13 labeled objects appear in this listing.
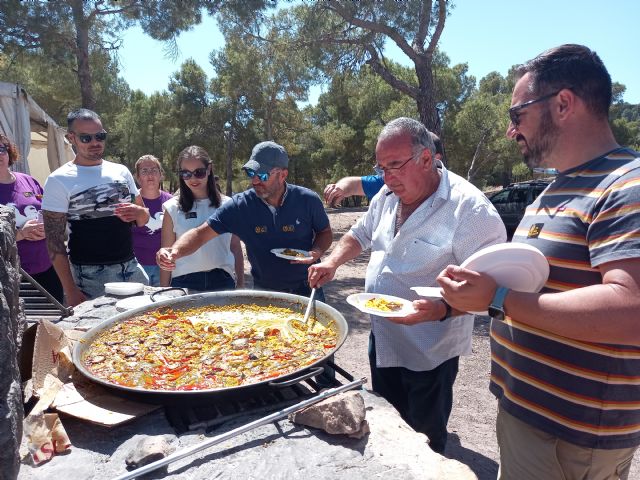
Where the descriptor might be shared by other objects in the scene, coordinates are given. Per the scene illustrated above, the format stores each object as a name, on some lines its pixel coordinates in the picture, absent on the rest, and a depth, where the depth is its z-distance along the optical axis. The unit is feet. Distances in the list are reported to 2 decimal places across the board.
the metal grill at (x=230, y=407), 5.08
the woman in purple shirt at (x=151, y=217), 14.28
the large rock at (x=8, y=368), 3.71
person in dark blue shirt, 9.79
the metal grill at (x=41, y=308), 7.92
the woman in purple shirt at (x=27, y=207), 11.51
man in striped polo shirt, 3.95
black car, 39.45
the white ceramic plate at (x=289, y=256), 8.78
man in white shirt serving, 7.00
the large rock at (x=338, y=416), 4.94
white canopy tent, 23.64
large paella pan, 5.38
